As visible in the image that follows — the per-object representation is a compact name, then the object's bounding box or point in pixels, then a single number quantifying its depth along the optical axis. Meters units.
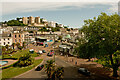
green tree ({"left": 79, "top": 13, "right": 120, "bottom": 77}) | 16.91
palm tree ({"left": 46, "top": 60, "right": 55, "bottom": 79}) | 17.91
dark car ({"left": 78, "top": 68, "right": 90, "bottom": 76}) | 22.26
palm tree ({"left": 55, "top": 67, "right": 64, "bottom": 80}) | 17.23
